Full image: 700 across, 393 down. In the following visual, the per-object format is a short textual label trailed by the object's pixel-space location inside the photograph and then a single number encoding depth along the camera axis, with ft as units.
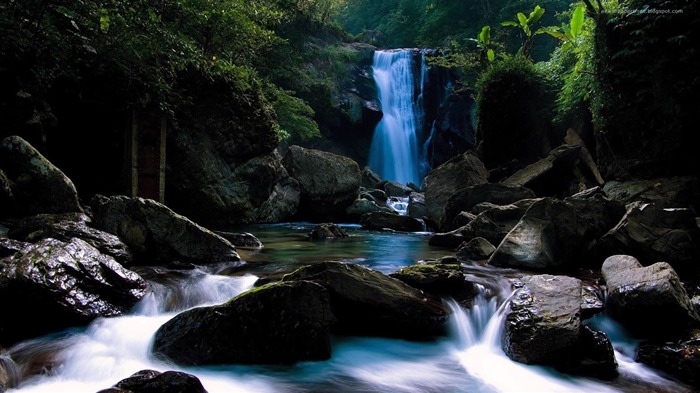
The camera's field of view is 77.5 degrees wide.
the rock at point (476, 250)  24.00
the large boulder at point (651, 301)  13.64
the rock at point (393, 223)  43.01
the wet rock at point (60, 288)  12.86
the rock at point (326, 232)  34.81
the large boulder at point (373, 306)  14.94
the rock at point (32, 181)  22.22
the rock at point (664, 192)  26.55
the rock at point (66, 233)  17.94
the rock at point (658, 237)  18.76
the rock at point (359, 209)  52.47
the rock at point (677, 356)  12.53
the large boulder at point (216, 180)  37.68
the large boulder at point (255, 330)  12.80
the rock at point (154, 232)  20.65
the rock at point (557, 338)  13.10
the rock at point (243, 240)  28.73
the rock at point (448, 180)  42.78
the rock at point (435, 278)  17.09
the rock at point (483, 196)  35.99
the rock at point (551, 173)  38.68
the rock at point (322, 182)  52.90
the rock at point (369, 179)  75.30
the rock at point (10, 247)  14.94
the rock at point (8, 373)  10.50
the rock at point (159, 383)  9.40
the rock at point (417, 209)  50.95
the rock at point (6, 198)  21.52
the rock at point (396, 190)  69.93
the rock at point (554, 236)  21.04
